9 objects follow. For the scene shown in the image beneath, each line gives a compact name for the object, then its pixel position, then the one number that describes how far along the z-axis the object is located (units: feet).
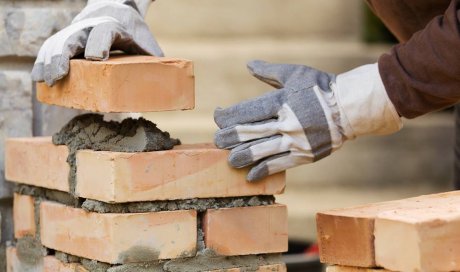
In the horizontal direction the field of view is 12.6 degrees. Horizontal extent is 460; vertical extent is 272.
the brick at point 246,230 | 17.49
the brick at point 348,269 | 15.67
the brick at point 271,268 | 17.97
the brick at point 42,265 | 18.13
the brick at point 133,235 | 16.82
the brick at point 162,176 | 16.76
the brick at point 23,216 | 19.46
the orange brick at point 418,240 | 14.74
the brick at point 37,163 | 18.22
